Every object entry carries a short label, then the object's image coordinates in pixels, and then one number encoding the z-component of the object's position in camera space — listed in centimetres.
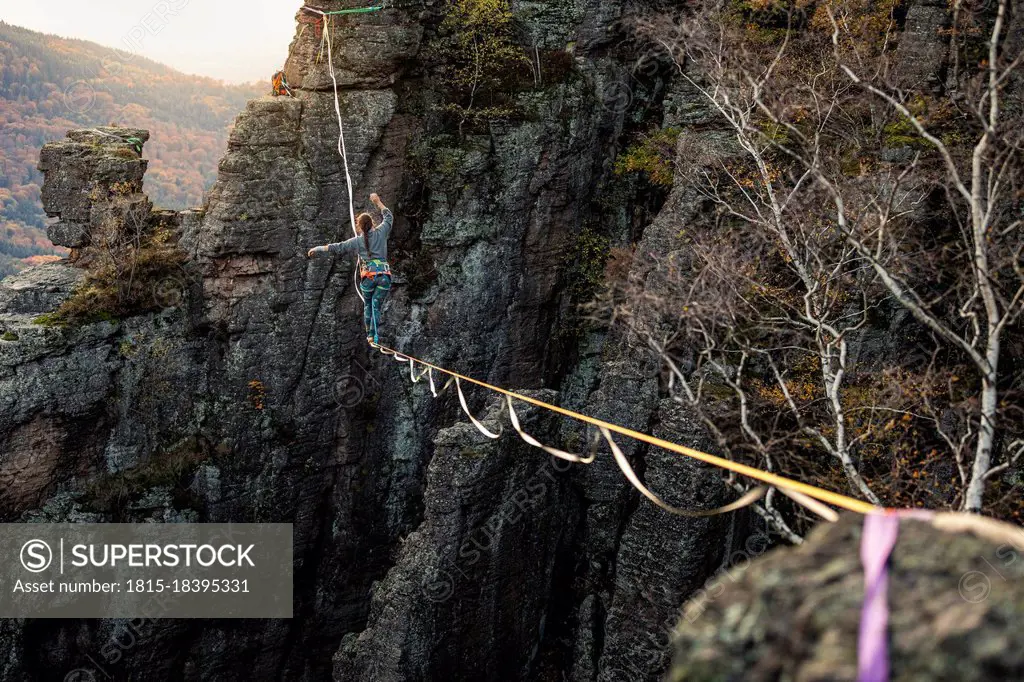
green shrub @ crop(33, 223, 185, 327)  1980
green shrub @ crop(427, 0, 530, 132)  2219
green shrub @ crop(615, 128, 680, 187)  2173
